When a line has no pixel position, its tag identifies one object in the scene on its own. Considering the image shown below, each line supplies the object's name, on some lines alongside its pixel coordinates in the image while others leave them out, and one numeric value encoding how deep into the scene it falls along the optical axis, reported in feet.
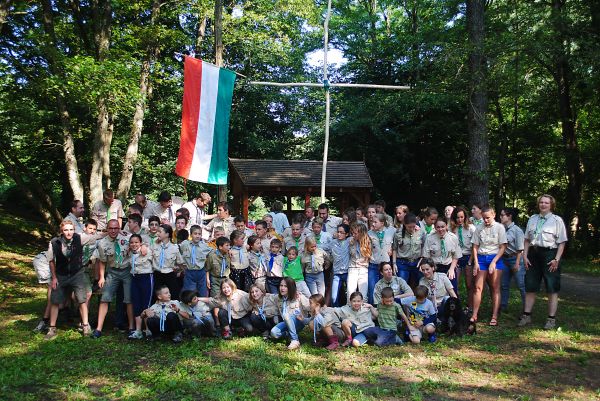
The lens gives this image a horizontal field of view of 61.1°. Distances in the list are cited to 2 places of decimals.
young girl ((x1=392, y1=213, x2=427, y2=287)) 25.45
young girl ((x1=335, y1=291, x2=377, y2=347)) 21.74
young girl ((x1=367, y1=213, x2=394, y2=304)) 25.23
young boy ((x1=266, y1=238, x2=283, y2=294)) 25.12
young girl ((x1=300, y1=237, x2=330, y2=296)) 25.30
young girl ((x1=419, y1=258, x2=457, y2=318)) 23.29
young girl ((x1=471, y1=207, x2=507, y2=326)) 24.22
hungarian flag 27.81
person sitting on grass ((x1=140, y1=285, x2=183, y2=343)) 21.94
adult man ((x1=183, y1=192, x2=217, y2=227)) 29.96
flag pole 32.52
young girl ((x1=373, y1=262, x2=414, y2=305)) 23.04
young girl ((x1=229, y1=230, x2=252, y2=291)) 25.26
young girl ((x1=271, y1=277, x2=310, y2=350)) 21.93
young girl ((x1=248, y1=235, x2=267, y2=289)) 25.45
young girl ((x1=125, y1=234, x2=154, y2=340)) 23.20
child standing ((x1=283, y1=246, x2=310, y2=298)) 24.75
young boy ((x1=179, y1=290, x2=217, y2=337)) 22.68
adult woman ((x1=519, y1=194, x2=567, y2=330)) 22.98
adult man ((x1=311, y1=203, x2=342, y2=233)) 29.55
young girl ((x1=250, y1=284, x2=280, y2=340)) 22.99
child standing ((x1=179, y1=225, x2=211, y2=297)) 24.40
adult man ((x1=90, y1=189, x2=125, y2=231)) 29.40
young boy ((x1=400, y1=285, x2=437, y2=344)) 21.91
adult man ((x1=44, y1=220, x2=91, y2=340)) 22.91
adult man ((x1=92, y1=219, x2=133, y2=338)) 23.68
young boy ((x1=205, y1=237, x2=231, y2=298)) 24.77
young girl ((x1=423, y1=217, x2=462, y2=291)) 24.48
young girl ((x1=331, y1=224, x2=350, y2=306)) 25.49
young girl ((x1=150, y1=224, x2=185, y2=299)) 23.76
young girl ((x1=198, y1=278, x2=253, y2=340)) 23.24
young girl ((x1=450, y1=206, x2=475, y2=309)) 25.80
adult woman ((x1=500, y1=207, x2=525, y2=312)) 25.88
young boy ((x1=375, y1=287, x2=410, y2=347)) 21.71
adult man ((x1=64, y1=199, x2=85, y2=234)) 26.39
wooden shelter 57.00
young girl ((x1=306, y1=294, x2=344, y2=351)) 21.47
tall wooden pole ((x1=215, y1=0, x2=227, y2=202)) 33.94
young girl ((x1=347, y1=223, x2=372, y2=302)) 24.75
